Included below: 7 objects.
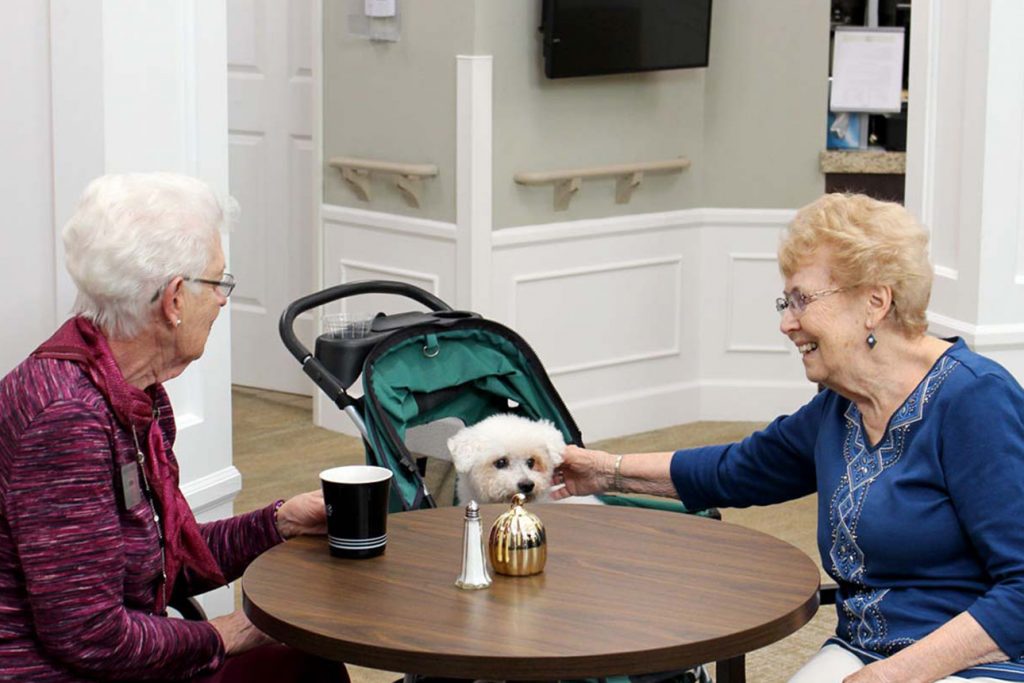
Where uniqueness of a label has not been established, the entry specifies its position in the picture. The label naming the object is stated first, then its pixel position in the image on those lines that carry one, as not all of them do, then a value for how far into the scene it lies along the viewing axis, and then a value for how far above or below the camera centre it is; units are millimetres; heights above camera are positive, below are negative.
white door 5914 -246
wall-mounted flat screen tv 5152 +256
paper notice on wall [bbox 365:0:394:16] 5258 +337
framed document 5586 +154
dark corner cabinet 5633 -211
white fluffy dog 2959 -652
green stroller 2885 -526
